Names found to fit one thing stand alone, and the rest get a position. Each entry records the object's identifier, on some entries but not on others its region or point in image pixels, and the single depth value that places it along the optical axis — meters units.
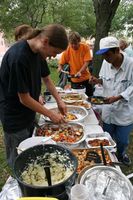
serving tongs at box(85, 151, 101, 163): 1.58
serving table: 1.33
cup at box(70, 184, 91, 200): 1.06
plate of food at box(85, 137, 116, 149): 1.78
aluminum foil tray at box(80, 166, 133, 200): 1.20
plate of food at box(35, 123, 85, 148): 1.84
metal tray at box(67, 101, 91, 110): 2.60
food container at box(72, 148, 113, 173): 1.54
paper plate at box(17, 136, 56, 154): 1.53
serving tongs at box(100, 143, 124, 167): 1.46
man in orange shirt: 4.02
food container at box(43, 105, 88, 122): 2.39
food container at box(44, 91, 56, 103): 2.80
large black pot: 1.09
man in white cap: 2.22
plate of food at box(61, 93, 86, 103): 2.81
